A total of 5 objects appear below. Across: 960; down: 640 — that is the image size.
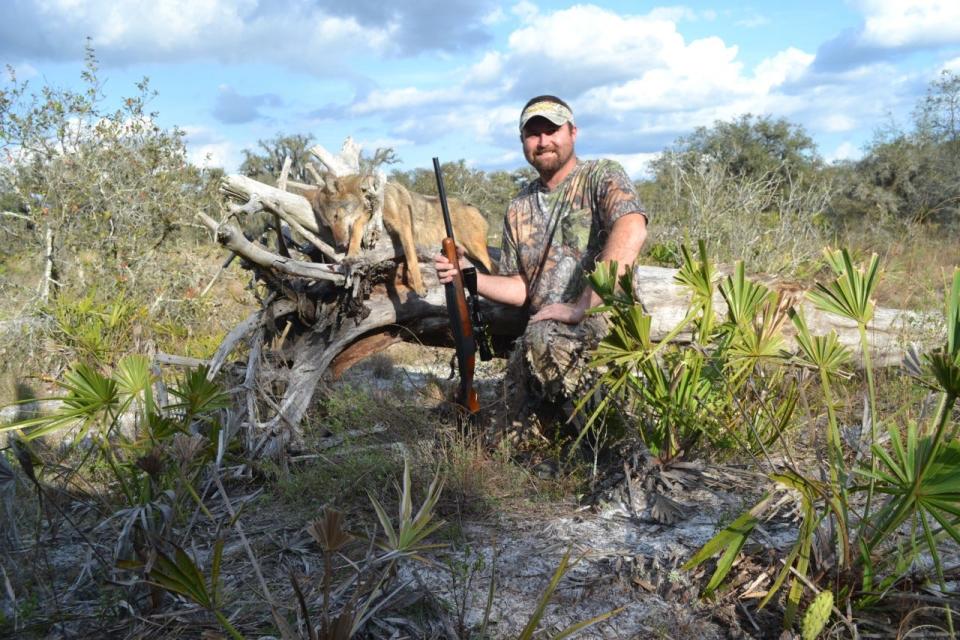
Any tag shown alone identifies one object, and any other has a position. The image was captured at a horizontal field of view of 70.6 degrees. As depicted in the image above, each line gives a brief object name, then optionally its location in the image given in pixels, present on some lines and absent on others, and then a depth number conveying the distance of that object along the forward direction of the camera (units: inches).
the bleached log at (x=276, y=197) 188.7
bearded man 154.1
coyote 188.5
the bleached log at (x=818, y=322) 206.2
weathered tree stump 178.4
